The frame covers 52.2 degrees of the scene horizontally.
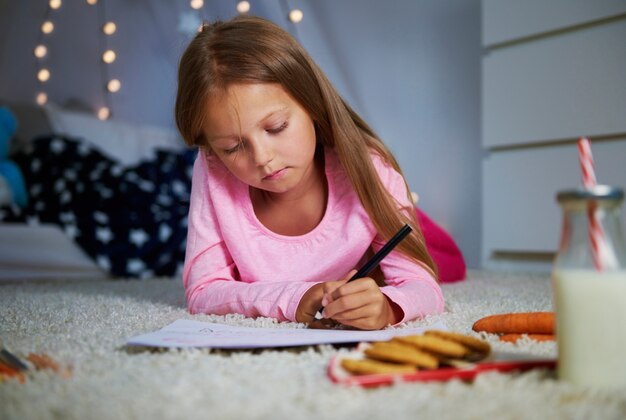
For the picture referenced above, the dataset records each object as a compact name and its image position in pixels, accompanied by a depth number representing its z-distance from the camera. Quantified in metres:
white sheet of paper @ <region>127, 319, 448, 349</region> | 0.64
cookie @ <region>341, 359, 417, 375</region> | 0.51
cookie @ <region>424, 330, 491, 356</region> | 0.55
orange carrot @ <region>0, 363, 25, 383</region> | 0.56
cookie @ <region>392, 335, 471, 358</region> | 0.53
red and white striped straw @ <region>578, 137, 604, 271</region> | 0.45
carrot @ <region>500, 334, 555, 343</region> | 0.70
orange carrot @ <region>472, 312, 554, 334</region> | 0.72
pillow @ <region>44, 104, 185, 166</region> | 2.73
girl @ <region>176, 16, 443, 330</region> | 0.88
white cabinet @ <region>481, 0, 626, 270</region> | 1.67
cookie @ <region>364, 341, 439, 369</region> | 0.52
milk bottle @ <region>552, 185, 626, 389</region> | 0.45
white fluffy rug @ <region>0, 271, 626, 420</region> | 0.44
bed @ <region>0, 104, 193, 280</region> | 1.86
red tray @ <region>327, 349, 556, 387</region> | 0.50
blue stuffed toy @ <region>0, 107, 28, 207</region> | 2.17
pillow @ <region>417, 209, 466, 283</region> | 1.52
